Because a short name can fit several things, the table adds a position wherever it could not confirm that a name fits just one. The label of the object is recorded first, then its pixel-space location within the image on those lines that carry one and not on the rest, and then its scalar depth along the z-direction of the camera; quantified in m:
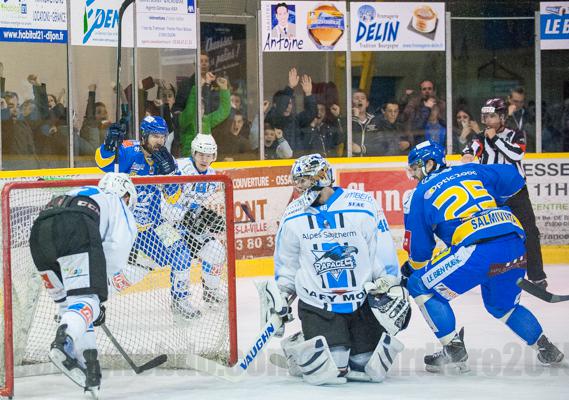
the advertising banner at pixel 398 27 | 17.75
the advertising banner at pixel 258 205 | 16.45
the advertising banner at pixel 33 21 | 15.03
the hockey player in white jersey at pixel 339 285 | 9.10
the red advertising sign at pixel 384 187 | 17.23
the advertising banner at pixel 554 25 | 18.20
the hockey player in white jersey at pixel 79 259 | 8.13
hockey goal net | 9.52
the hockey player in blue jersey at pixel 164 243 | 10.42
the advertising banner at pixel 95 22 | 15.68
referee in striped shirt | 14.10
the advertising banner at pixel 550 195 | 17.58
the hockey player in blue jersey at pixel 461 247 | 9.35
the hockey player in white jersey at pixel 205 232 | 10.48
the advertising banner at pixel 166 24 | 16.33
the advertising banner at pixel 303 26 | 17.30
